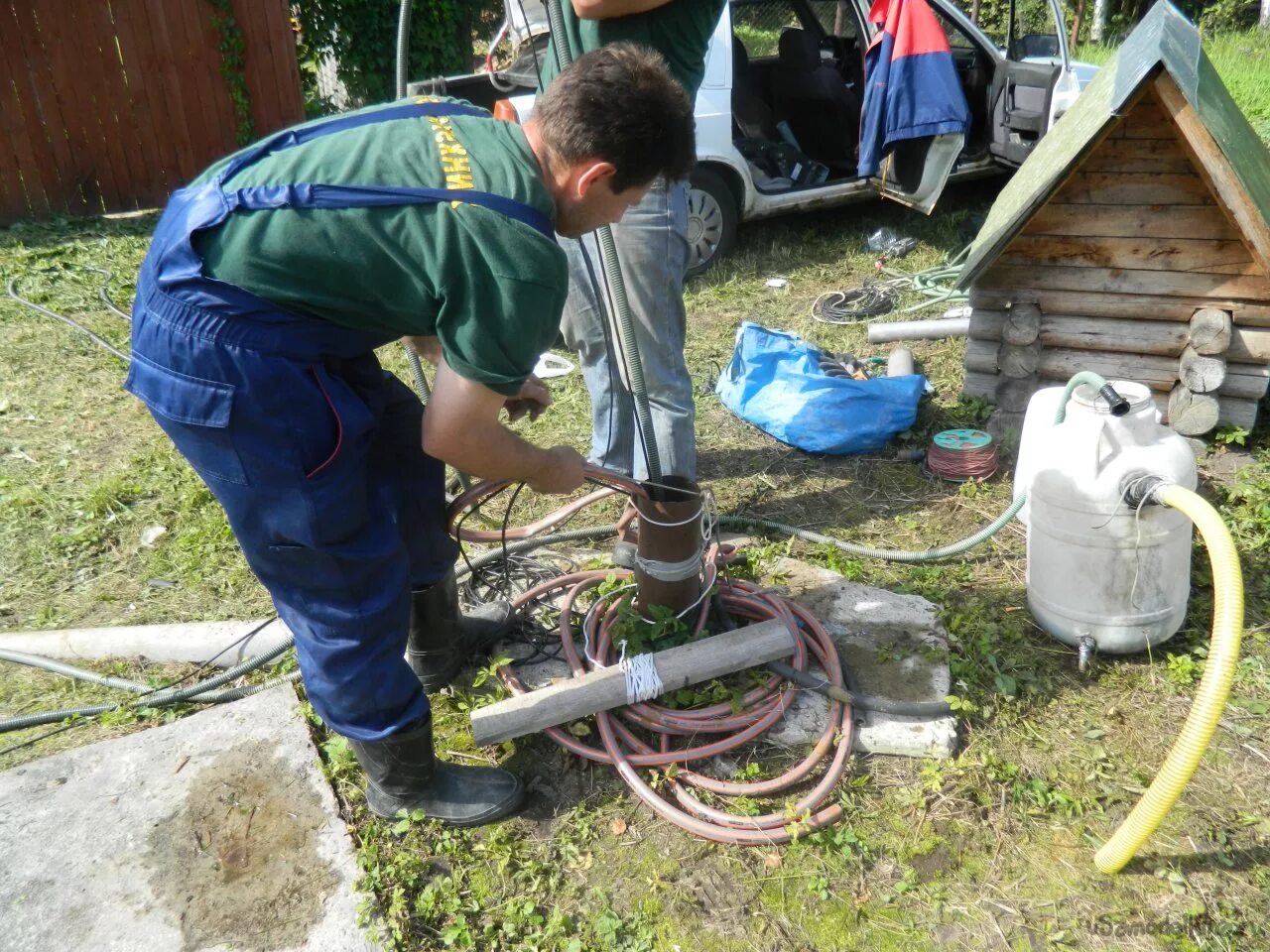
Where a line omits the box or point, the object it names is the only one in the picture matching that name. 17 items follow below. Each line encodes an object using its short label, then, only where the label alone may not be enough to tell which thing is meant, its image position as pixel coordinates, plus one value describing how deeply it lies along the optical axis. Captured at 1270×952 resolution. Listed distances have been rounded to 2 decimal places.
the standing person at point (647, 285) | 2.86
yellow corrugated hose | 1.84
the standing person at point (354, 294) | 1.68
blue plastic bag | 3.99
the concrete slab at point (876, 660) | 2.52
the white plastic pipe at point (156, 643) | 3.00
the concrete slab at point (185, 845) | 2.08
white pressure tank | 2.60
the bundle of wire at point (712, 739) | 2.31
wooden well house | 3.36
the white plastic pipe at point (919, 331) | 5.00
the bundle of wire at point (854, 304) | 5.45
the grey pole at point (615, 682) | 2.46
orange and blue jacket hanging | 5.59
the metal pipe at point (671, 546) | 2.55
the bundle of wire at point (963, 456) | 3.73
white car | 5.78
